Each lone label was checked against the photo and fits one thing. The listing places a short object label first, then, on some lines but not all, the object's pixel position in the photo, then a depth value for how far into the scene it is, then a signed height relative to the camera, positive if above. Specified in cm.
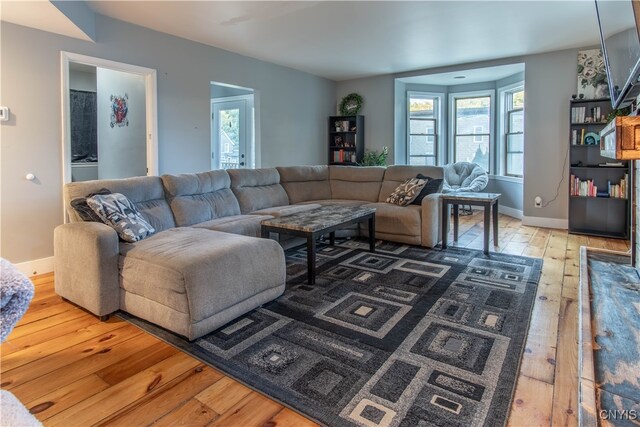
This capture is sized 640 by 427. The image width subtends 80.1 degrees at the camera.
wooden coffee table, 306 -32
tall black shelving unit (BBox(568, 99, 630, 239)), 489 +7
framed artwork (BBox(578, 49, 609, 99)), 489 +144
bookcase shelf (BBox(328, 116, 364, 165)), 713 +88
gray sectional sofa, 218 -45
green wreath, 716 +155
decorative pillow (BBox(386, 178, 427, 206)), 450 -7
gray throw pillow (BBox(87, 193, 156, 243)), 265 -21
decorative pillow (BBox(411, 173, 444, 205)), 447 -4
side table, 401 -19
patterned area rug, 164 -89
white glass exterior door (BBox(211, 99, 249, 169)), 652 +91
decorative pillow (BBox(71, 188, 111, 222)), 267 -16
